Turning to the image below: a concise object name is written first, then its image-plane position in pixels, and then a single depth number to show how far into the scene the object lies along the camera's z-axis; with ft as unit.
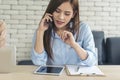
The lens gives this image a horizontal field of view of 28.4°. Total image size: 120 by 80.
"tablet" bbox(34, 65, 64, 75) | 4.10
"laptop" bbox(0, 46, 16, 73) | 4.08
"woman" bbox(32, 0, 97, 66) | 4.90
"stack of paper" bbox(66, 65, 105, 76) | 4.06
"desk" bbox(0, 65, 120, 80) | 3.81
